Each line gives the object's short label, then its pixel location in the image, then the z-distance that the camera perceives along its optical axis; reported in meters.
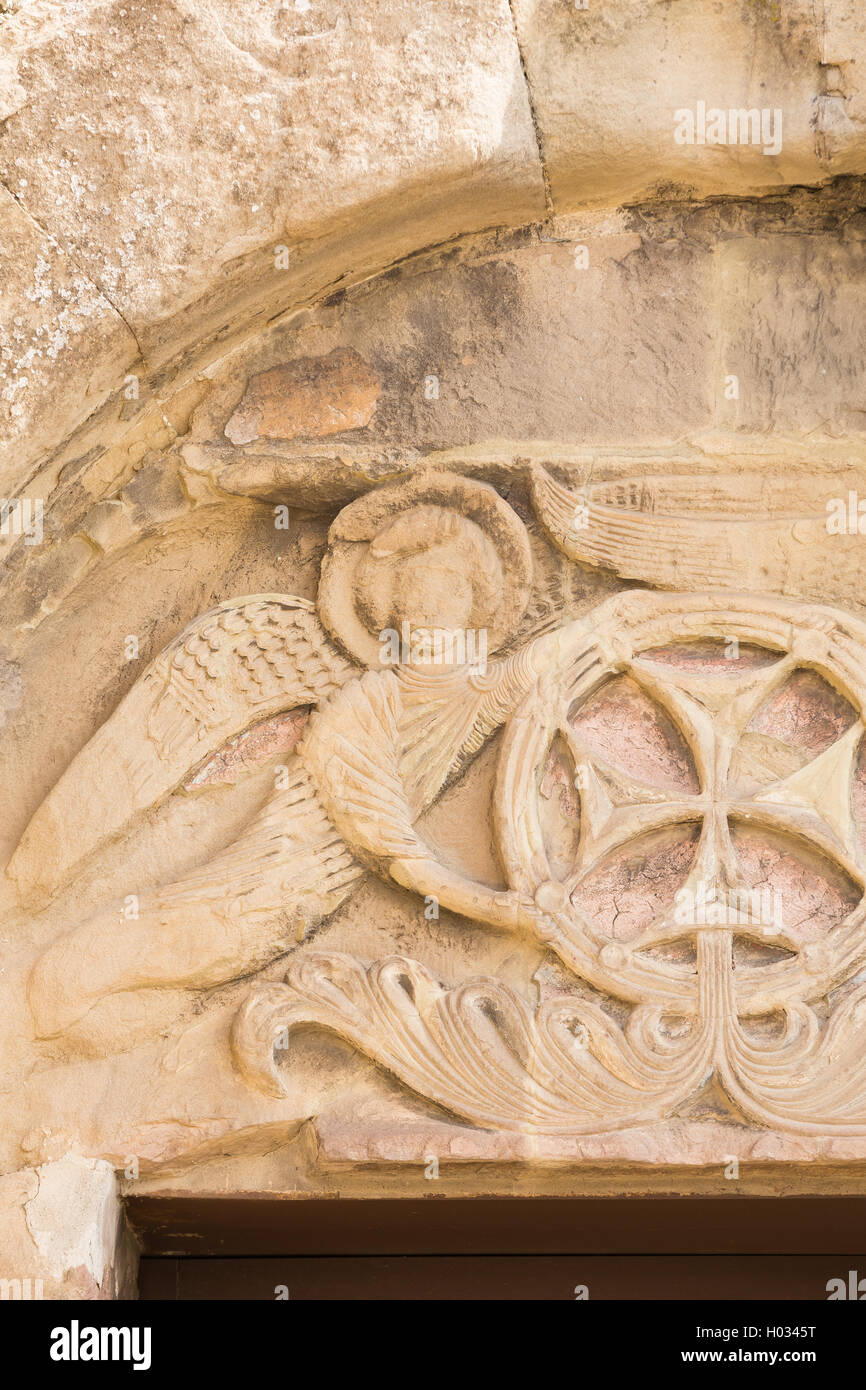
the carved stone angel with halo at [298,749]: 2.59
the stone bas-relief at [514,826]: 2.52
